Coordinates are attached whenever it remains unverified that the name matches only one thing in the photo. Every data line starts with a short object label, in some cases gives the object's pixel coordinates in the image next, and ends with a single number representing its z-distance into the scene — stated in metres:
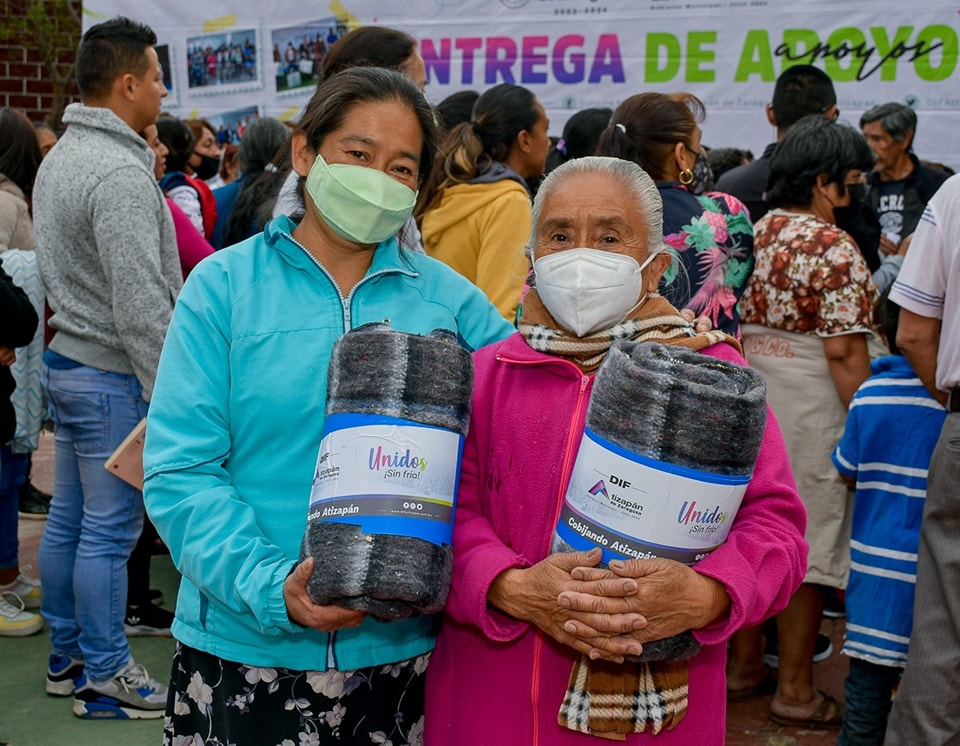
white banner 6.71
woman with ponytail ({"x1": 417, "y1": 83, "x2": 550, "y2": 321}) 3.97
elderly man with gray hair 6.32
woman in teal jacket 1.96
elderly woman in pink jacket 1.76
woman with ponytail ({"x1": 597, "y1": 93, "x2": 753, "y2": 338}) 3.38
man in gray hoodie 3.78
